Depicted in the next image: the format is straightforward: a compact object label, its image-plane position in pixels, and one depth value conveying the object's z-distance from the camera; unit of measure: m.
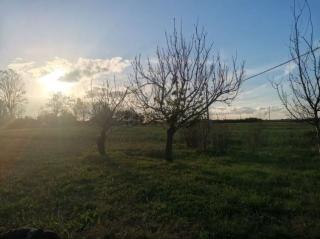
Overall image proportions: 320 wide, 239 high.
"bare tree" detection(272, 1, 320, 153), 6.52
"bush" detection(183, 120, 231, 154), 13.48
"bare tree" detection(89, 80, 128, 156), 12.53
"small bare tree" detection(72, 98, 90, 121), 15.32
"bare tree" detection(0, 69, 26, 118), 39.18
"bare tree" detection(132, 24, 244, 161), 9.86
